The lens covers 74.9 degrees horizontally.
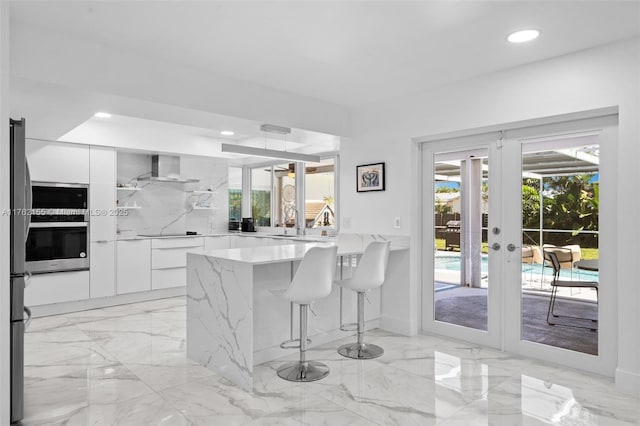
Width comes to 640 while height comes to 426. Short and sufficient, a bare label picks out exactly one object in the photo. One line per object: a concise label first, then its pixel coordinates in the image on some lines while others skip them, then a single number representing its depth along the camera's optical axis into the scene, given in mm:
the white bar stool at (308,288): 2854
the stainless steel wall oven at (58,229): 4742
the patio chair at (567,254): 3209
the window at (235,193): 7266
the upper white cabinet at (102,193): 5152
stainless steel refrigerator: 2219
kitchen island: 2876
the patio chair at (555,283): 3230
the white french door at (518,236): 3072
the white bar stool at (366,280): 3402
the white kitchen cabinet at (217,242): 6355
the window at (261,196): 7078
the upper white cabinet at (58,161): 4750
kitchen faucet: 6341
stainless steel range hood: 6094
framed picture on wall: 4277
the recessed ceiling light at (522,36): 2672
